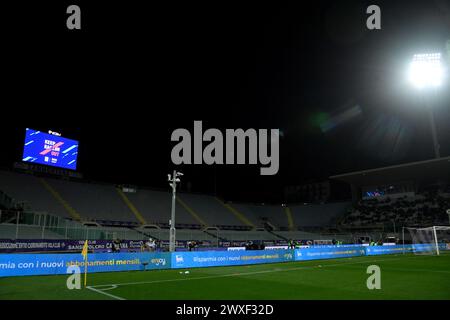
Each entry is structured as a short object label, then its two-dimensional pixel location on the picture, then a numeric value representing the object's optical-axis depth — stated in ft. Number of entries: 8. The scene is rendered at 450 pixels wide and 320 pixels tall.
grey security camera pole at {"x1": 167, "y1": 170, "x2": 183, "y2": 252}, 79.97
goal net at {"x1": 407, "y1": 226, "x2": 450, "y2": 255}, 131.54
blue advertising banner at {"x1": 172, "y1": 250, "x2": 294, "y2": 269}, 70.20
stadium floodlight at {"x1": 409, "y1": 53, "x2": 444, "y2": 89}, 117.29
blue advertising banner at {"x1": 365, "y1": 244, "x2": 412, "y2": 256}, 117.39
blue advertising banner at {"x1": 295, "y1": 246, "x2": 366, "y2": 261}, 94.44
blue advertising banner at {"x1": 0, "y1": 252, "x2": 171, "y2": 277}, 52.06
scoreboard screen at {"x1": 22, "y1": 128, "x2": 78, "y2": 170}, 129.80
